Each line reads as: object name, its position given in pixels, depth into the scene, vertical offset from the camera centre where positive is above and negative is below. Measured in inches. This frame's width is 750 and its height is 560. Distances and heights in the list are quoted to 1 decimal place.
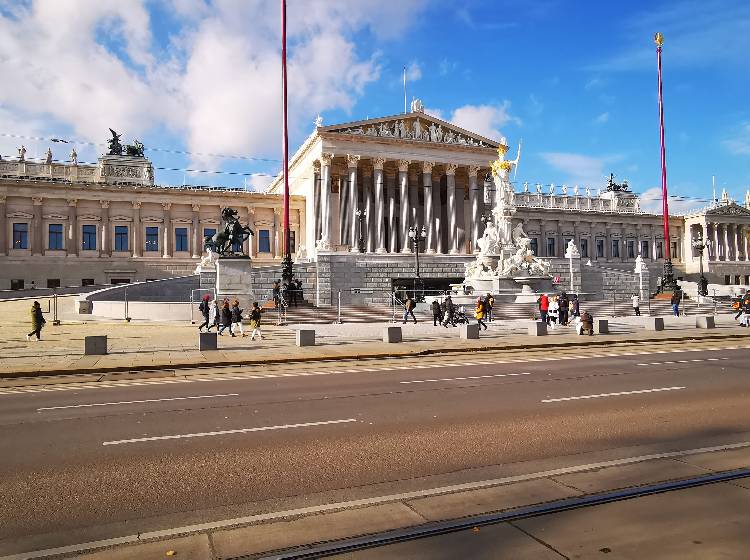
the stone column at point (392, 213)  2874.0 +428.6
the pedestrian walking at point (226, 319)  1115.9 -33.8
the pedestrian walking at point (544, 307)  1305.4 -27.6
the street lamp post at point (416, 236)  2237.2 +240.5
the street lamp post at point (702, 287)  2426.2 +18.8
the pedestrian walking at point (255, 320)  1061.8 -35.1
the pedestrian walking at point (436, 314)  1347.2 -39.8
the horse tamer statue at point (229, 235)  1501.0 +169.7
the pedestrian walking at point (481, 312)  1210.6 -34.1
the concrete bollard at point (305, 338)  956.0 -62.3
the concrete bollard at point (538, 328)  1117.7 -64.0
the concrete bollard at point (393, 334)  1002.7 -62.1
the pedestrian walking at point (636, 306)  1701.8 -39.0
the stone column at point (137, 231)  2935.5 +361.0
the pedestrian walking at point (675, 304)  1673.2 -34.7
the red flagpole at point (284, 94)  1775.1 +641.5
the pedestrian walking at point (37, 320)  1030.4 -27.1
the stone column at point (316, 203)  2871.6 +471.0
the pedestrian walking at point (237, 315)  1151.8 -27.9
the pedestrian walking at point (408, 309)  1427.2 -28.4
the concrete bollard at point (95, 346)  842.2 -60.6
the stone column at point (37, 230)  2763.3 +353.7
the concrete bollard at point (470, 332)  1048.8 -64.4
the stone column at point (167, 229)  2999.5 +375.9
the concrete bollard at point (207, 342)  879.7 -60.4
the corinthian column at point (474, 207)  3024.1 +462.1
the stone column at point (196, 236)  3051.2 +343.4
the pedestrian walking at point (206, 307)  1211.2 -11.1
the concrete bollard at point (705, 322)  1283.2 -68.1
